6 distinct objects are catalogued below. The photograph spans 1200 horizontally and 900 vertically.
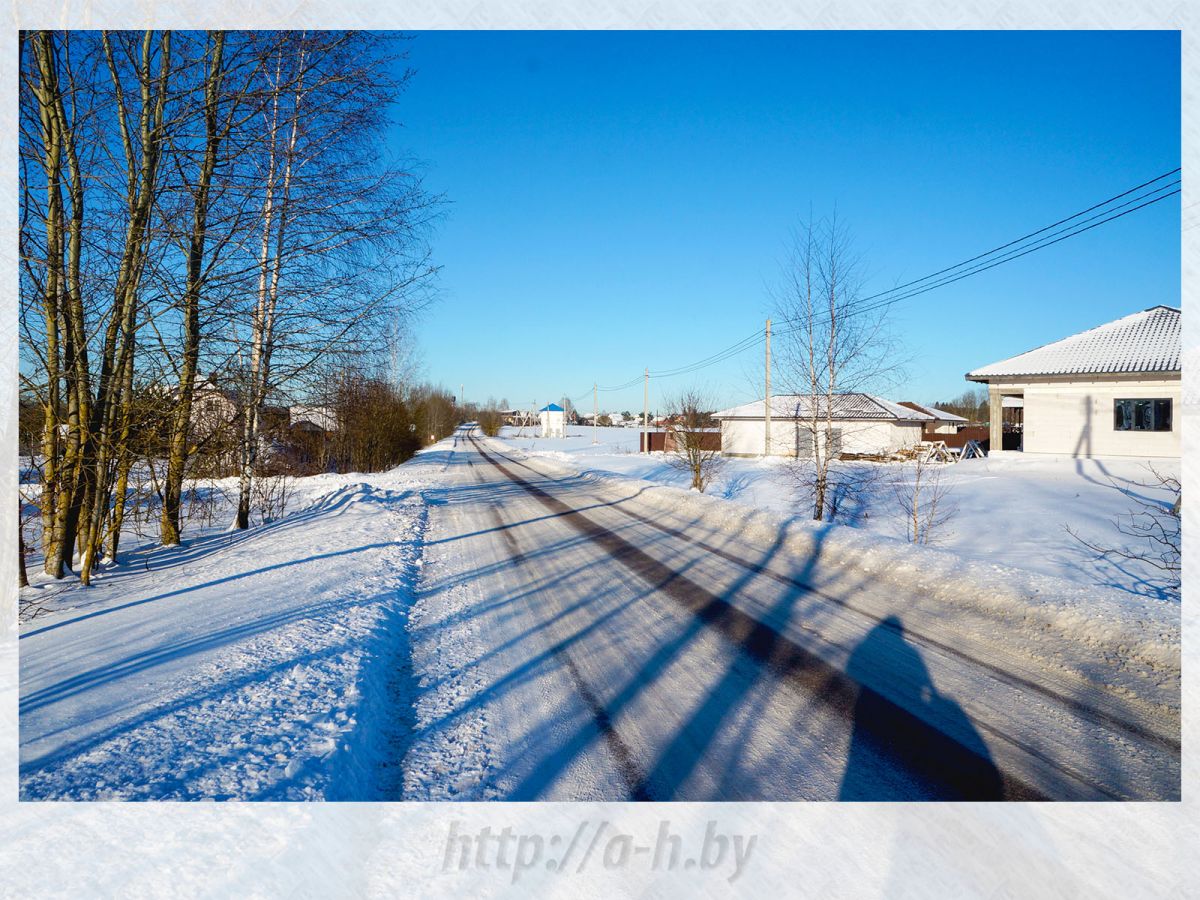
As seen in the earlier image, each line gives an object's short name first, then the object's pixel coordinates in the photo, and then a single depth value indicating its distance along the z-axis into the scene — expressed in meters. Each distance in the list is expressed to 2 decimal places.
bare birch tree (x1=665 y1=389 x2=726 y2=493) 17.16
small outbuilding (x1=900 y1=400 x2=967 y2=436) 37.78
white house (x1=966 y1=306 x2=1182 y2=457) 18.06
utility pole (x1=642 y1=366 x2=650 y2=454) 39.37
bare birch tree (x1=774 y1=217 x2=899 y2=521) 11.05
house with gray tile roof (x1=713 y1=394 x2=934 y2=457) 28.68
